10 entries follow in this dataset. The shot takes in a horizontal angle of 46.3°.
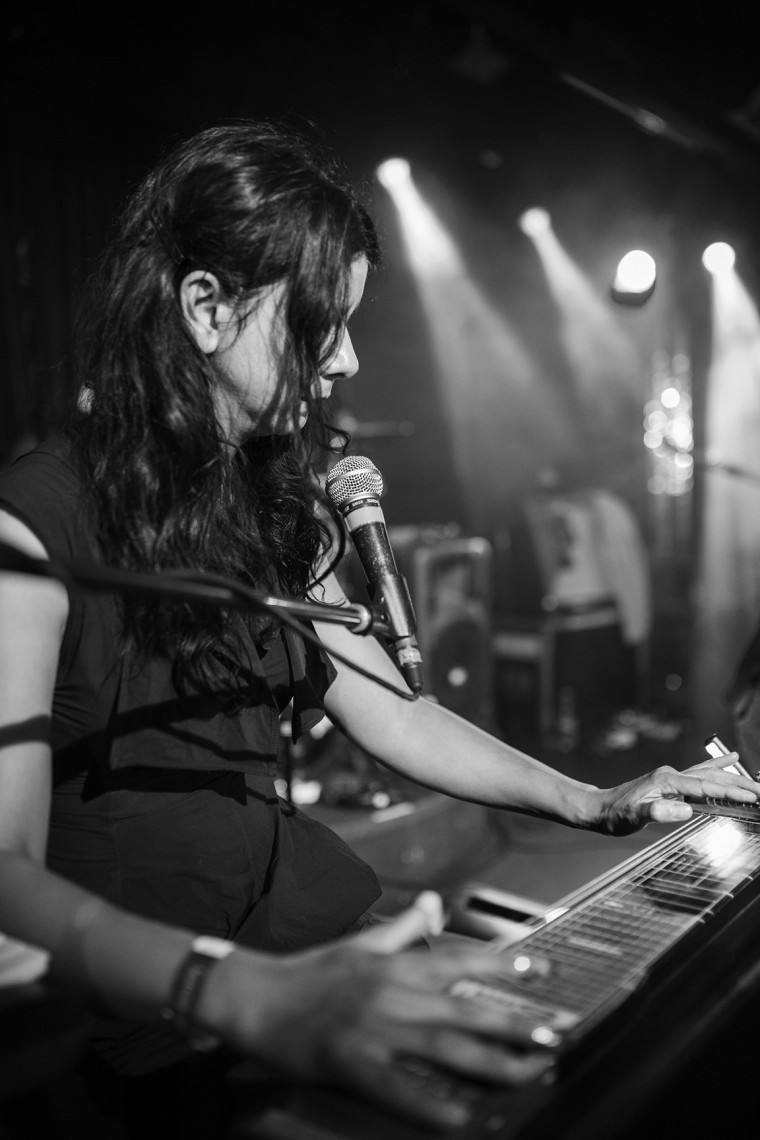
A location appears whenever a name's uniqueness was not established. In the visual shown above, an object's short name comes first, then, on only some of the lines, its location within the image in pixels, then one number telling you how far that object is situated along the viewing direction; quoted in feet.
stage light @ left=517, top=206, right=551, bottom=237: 26.25
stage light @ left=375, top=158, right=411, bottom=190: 21.96
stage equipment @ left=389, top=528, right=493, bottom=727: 17.57
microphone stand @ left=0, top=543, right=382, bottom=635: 2.96
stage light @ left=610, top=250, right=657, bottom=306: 11.83
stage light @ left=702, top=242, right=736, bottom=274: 24.58
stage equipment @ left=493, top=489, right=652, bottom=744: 24.00
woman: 4.16
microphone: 4.44
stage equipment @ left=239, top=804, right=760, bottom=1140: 2.62
